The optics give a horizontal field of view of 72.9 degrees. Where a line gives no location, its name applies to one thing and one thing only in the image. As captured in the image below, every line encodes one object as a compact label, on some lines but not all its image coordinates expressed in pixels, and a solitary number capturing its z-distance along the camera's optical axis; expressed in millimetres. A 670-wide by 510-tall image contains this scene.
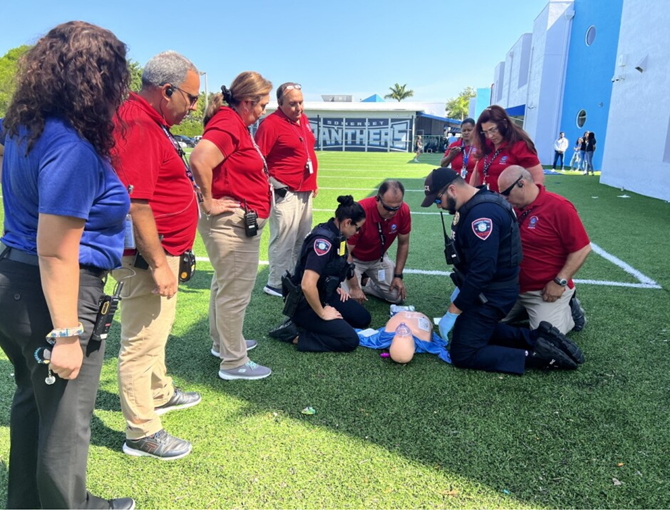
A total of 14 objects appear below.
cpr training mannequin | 3383
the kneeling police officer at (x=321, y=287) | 3449
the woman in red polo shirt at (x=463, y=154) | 5923
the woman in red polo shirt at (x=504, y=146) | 4398
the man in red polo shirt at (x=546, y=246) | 3680
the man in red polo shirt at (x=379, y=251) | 4551
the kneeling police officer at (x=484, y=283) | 3227
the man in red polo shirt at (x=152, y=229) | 1931
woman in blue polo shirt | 1327
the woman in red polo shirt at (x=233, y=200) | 2814
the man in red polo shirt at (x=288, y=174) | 4434
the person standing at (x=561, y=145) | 20373
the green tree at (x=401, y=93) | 84750
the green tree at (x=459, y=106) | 82812
